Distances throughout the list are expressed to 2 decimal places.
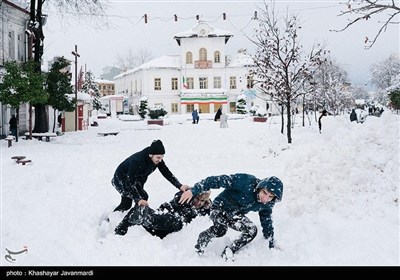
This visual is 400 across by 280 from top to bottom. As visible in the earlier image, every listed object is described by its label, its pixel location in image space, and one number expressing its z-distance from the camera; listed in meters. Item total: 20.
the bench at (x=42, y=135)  17.00
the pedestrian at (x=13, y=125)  17.56
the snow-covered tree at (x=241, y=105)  41.44
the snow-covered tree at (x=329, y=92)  34.88
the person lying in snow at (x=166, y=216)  5.46
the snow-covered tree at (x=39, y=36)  18.03
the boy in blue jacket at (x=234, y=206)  4.84
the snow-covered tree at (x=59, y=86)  19.77
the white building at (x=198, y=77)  47.72
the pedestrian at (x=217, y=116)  32.15
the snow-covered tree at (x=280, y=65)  15.23
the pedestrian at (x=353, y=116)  21.46
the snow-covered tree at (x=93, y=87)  53.56
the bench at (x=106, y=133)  20.95
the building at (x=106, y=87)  81.00
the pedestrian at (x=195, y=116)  31.49
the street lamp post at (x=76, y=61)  25.53
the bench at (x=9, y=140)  14.47
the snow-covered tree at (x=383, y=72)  55.60
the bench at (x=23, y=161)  9.38
